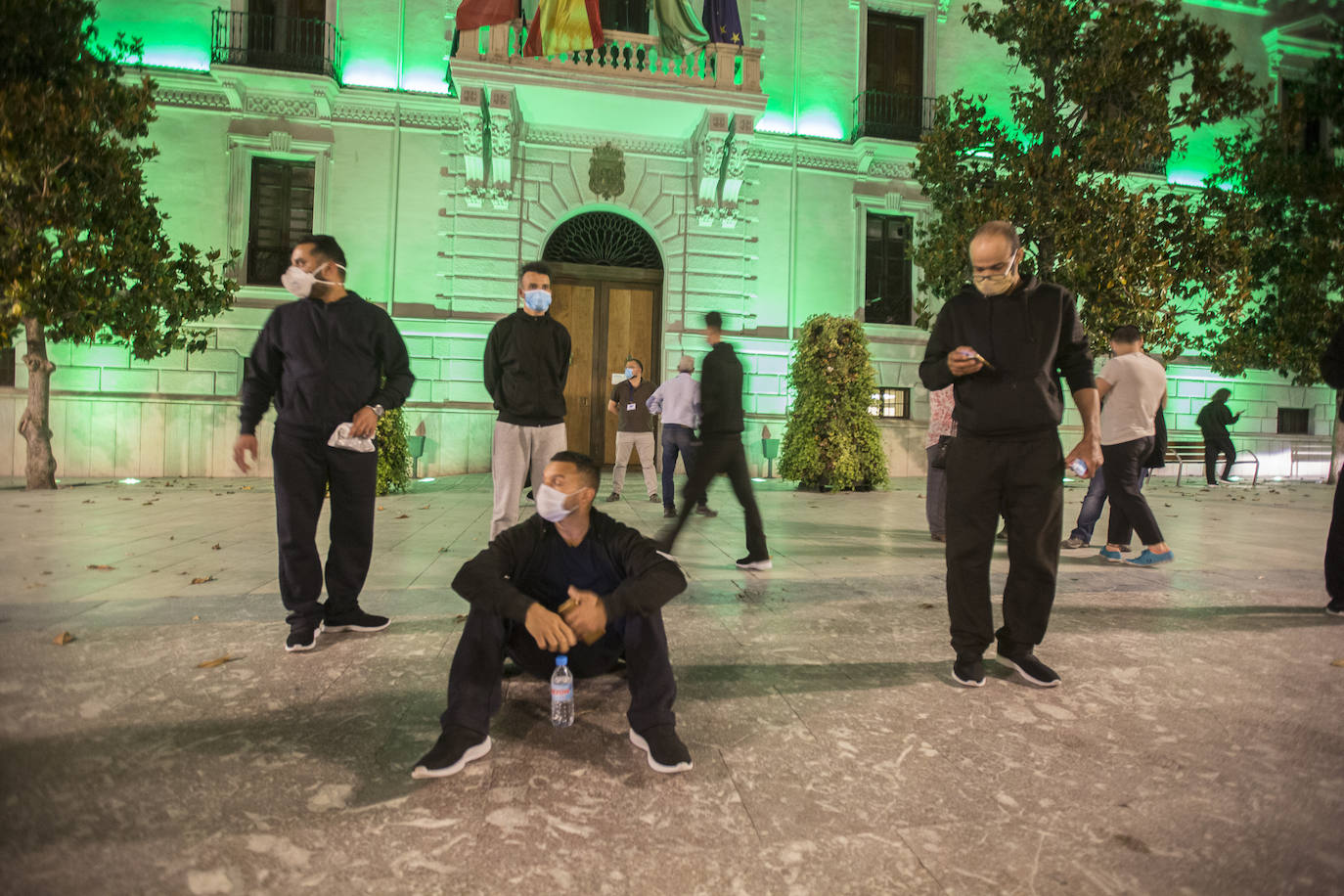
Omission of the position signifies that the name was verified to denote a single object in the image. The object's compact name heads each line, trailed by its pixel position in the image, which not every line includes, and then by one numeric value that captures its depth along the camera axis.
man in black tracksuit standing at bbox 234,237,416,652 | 3.61
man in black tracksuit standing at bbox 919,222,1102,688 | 3.23
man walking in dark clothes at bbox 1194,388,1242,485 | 15.34
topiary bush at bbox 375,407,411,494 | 10.26
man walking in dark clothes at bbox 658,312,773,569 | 5.64
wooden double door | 15.09
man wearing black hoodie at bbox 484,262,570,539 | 4.87
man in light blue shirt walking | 9.24
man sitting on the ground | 2.34
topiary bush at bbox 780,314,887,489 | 12.50
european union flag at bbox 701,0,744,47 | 13.50
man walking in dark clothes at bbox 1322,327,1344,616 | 4.48
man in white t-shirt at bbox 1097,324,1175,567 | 6.20
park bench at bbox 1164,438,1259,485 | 16.86
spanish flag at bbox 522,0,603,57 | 12.59
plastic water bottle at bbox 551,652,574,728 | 2.58
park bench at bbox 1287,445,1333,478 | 18.17
